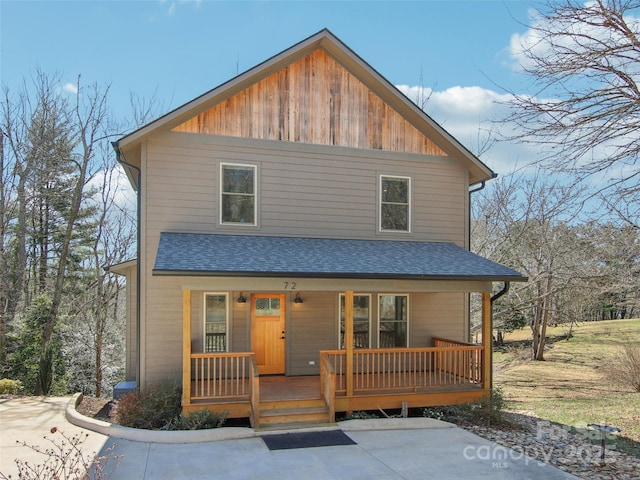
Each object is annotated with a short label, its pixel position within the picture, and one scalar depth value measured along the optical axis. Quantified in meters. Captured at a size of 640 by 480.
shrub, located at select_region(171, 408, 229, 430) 8.38
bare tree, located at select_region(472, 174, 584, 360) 20.19
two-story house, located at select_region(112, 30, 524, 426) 9.53
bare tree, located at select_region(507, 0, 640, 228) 6.29
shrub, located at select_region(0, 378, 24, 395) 12.92
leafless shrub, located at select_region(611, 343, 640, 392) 14.37
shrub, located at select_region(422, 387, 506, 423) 9.49
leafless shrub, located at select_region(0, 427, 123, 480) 6.22
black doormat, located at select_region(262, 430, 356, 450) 7.80
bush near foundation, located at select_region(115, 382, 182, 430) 8.76
